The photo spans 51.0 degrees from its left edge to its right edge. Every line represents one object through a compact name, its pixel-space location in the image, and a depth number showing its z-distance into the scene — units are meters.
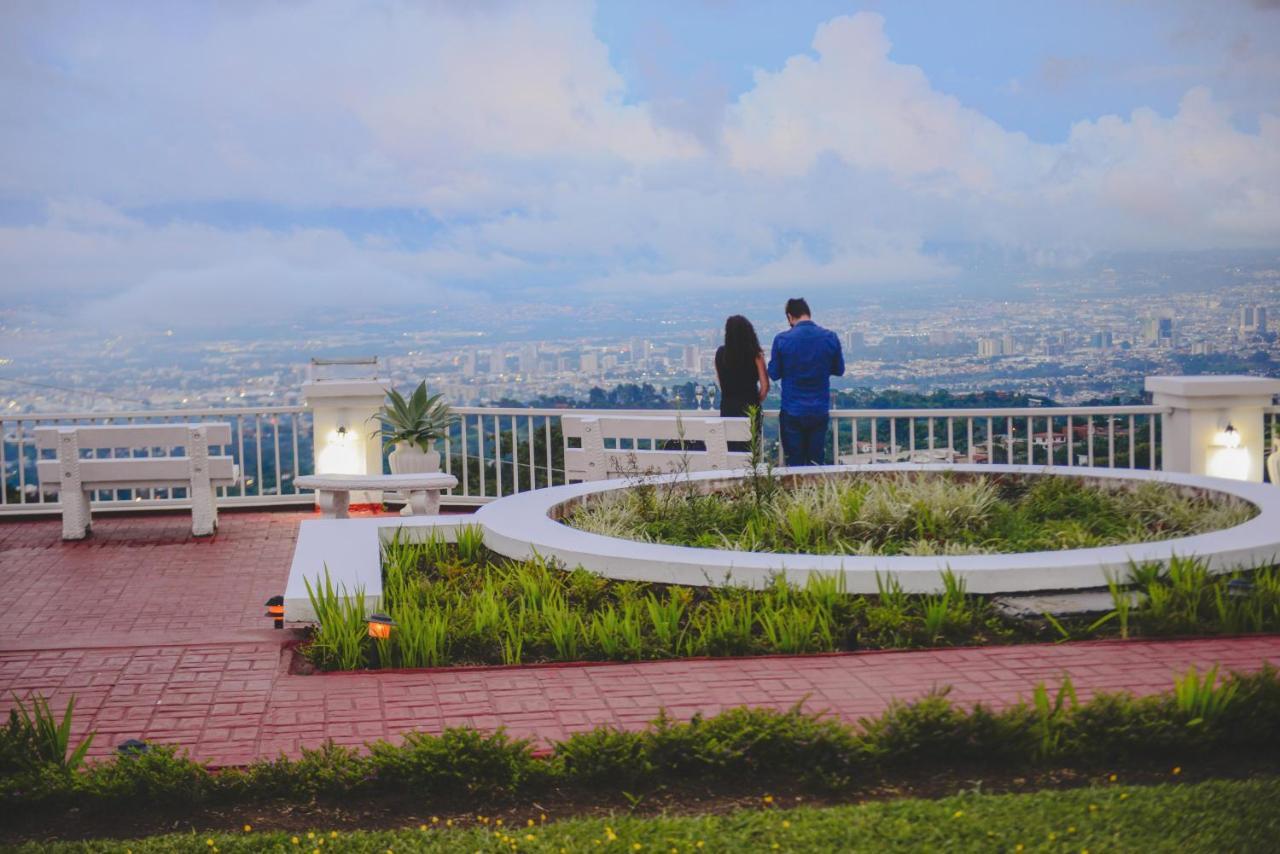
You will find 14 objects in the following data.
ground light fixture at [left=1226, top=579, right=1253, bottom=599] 5.86
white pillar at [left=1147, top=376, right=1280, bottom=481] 11.57
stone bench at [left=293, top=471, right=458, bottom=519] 9.78
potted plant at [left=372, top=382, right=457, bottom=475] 12.02
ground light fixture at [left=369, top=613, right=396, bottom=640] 5.66
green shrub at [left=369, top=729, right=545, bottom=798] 4.05
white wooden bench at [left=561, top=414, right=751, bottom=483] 10.03
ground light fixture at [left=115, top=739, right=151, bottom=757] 4.31
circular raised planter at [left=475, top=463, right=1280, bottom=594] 6.00
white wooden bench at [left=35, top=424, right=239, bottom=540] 10.61
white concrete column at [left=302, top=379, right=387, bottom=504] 12.46
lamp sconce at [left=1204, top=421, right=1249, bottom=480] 11.63
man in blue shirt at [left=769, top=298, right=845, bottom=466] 10.91
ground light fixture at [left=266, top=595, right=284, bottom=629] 6.46
